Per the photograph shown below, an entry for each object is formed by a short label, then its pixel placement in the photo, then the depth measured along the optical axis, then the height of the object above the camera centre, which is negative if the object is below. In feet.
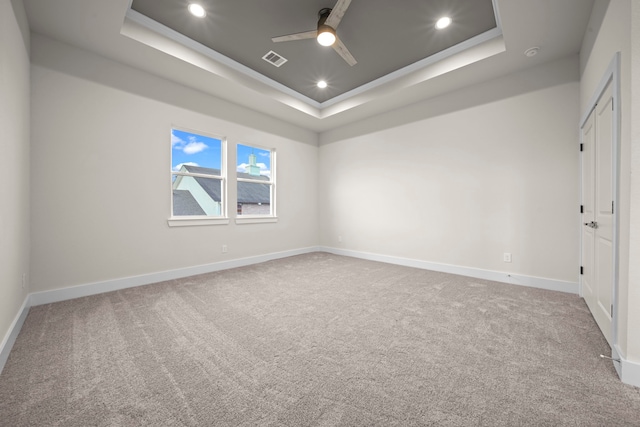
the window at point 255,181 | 15.56 +2.05
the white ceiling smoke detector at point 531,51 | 9.77 +6.47
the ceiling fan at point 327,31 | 8.12 +6.43
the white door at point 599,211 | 6.44 +0.10
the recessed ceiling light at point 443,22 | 9.37 +7.32
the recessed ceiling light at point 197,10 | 8.80 +7.30
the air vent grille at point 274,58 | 11.48 +7.31
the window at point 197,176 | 12.78 +1.96
